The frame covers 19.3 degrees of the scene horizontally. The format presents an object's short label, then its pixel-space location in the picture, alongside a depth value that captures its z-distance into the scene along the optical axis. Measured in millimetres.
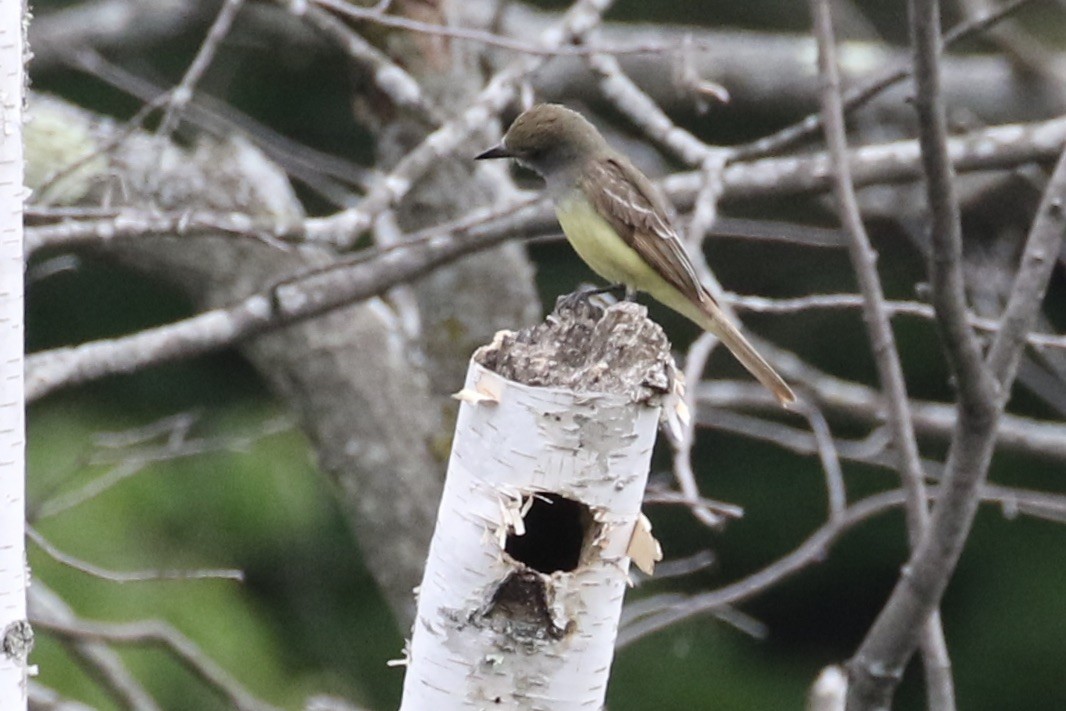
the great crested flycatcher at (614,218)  7395
